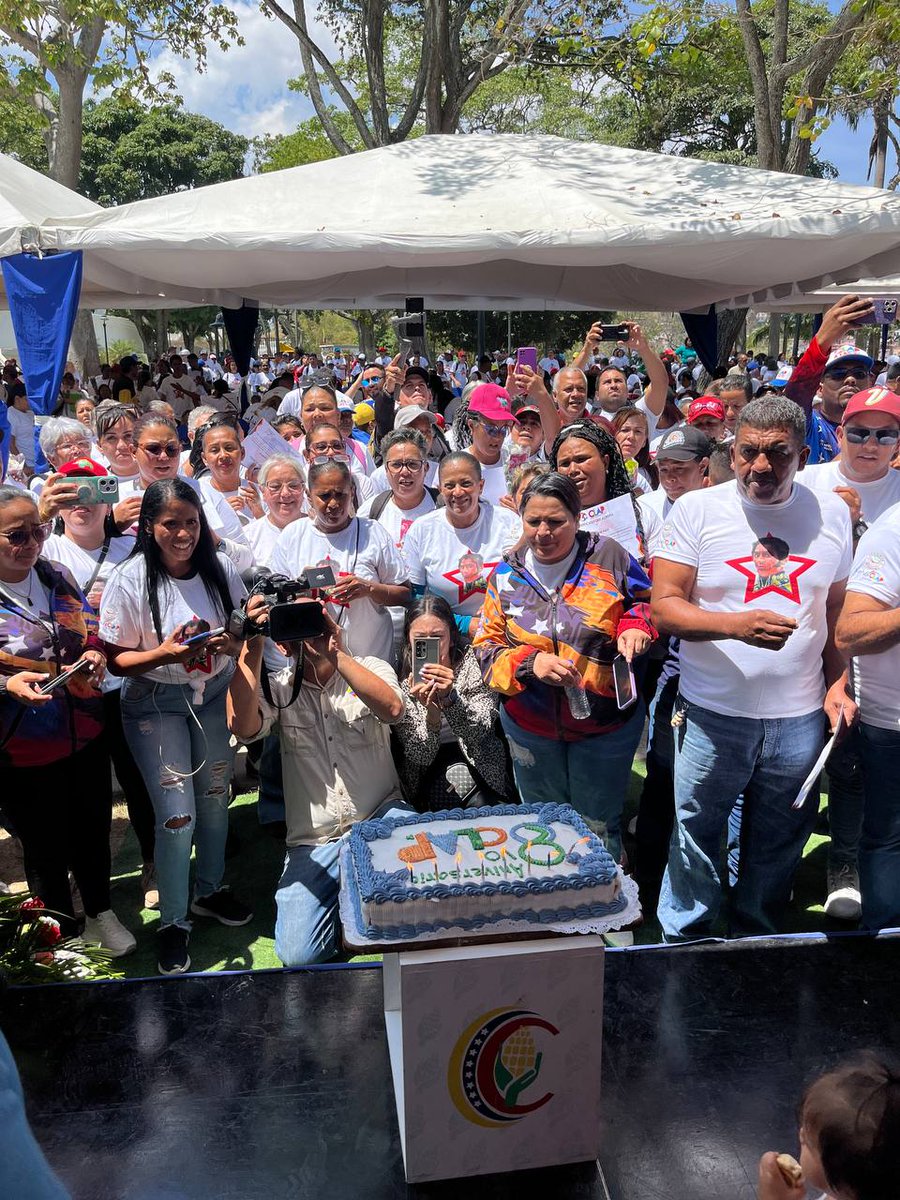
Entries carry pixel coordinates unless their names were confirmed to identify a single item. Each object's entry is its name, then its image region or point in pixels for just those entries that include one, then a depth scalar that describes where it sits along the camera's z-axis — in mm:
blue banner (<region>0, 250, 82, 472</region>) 6008
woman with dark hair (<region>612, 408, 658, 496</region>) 4770
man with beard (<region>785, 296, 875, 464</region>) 4223
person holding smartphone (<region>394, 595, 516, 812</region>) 3289
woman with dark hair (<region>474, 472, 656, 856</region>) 2908
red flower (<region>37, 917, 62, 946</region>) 2562
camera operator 2996
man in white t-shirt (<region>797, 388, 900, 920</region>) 3147
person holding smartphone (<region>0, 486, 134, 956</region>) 2848
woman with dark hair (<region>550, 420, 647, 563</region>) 3465
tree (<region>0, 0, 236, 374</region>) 10039
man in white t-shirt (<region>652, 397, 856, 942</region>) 2535
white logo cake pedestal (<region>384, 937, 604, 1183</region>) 1879
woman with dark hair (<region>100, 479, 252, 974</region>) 2949
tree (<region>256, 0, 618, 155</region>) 9641
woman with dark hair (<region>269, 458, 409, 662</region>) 3506
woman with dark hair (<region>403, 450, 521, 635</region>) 3682
